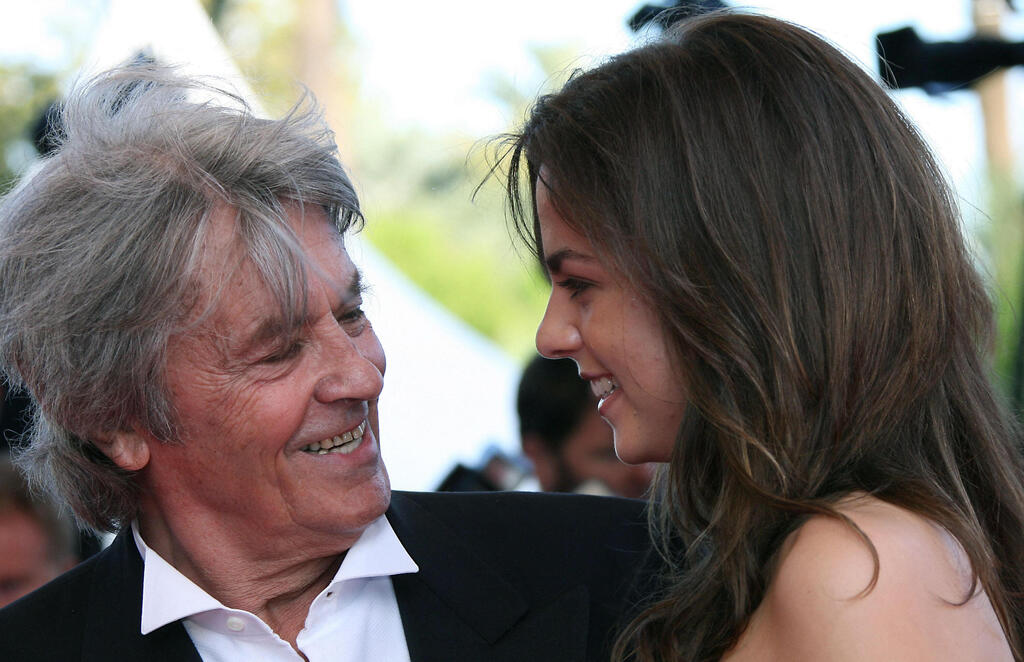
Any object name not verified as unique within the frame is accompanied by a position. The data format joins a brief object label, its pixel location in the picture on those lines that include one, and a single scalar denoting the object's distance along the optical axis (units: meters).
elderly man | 1.95
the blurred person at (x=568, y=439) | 4.07
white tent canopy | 5.00
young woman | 1.64
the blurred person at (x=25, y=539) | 3.11
